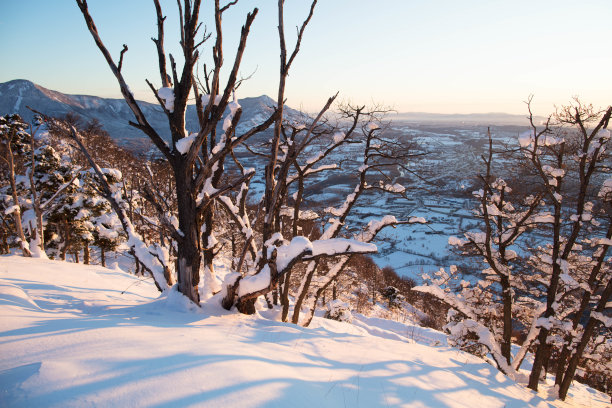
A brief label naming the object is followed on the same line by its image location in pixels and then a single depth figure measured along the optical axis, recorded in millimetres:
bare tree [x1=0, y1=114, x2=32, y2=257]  8969
